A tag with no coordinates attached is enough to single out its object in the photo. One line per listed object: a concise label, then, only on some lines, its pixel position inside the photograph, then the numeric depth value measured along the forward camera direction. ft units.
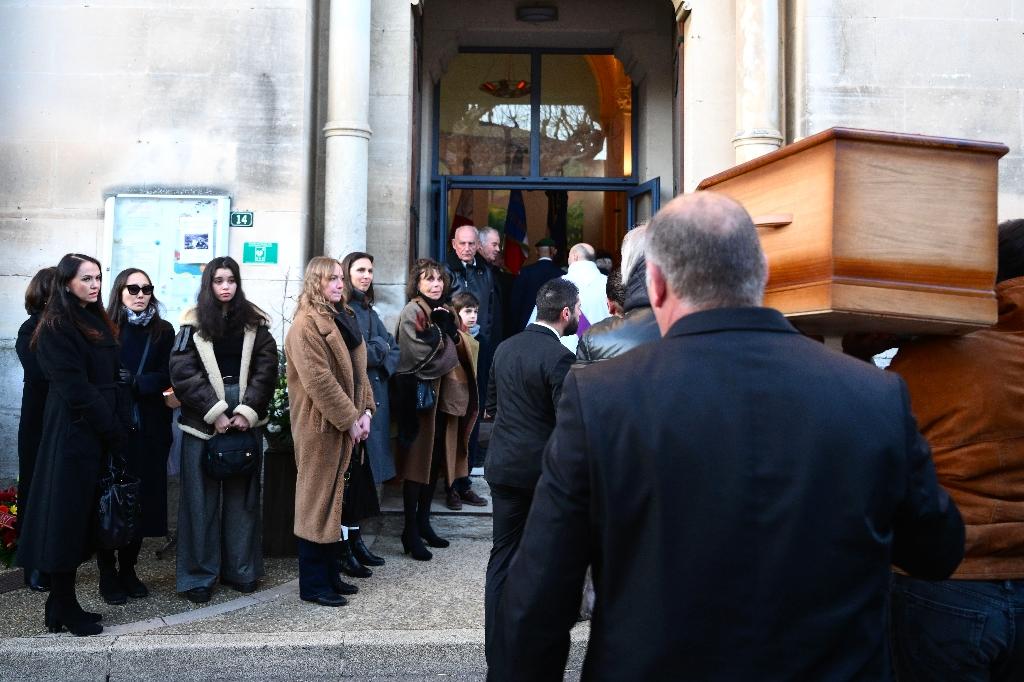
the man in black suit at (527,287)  33.35
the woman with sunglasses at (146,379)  21.43
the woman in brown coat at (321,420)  19.88
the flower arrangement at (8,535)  23.16
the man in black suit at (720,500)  6.00
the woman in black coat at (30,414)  21.06
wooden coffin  8.69
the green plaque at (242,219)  28.55
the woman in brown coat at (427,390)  23.91
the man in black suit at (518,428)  15.65
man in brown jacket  8.88
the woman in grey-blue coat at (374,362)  23.00
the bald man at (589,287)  27.96
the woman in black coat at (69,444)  17.87
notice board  28.30
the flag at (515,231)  45.16
